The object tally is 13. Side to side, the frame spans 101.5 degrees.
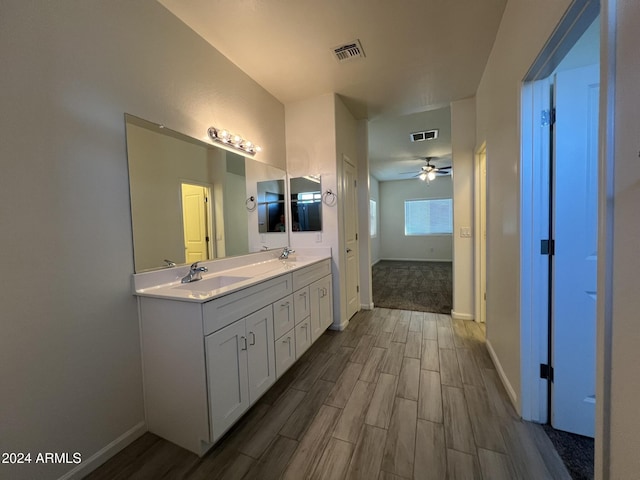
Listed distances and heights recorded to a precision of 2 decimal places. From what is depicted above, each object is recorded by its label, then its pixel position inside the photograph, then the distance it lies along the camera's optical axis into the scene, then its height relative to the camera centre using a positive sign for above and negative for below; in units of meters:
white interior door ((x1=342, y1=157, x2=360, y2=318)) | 3.22 -0.11
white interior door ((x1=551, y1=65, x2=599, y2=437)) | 1.37 -0.08
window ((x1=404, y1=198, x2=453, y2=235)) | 7.96 +0.27
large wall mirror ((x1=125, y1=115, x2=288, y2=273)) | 1.59 +0.25
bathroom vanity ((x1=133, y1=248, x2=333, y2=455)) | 1.37 -0.69
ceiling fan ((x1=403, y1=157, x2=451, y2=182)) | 5.65 +1.20
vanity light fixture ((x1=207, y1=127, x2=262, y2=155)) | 2.08 +0.78
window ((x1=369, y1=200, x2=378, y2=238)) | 7.92 +0.24
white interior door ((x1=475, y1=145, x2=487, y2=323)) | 3.03 -0.16
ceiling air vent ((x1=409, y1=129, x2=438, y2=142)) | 4.32 +1.53
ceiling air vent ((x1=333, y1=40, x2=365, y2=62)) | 2.11 +1.47
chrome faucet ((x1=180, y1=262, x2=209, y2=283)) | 1.78 -0.30
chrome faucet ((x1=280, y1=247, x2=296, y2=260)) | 2.93 -0.26
